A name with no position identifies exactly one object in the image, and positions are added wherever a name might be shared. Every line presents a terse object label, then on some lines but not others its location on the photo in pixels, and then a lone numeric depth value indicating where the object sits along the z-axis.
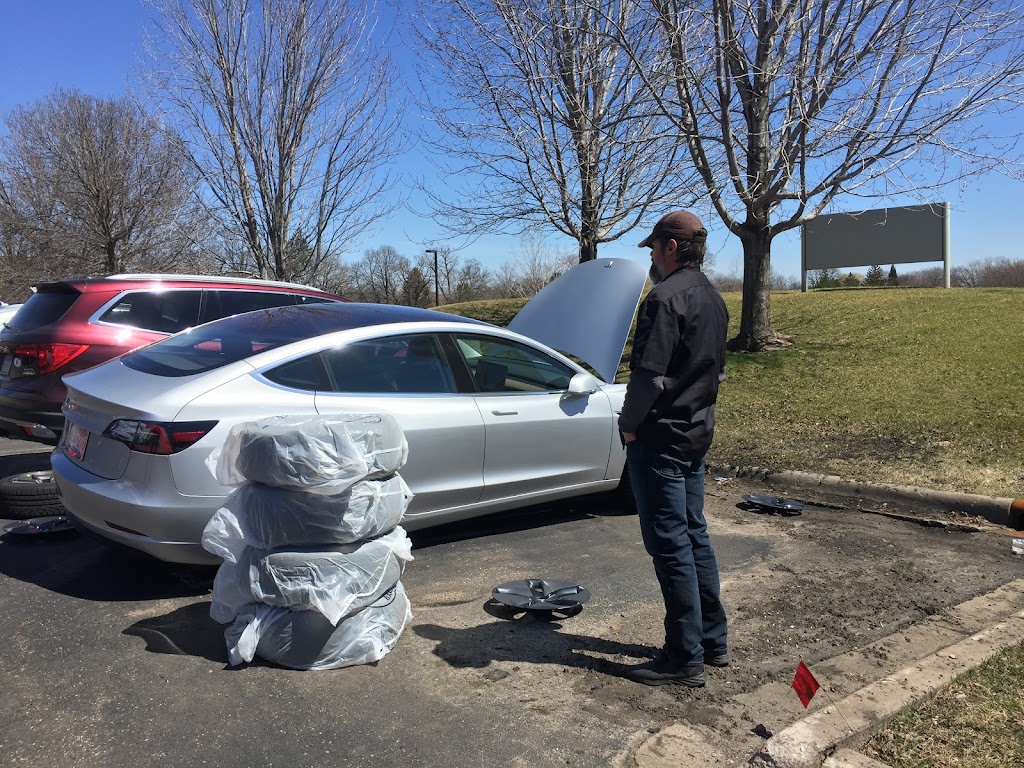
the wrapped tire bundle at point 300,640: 3.20
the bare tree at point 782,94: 10.08
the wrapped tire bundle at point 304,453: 3.14
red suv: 5.83
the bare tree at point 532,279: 35.71
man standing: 3.08
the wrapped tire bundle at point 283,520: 3.22
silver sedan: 3.74
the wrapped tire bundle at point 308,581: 3.15
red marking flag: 2.88
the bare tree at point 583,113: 11.80
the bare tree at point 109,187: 25.77
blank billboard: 22.33
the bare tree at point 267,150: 12.92
